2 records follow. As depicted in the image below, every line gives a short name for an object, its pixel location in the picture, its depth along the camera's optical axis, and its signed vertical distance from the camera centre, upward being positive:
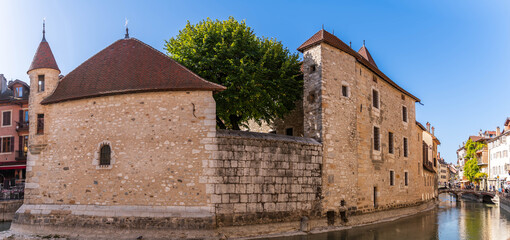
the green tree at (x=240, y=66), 17.97 +4.02
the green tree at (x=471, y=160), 53.25 -0.82
